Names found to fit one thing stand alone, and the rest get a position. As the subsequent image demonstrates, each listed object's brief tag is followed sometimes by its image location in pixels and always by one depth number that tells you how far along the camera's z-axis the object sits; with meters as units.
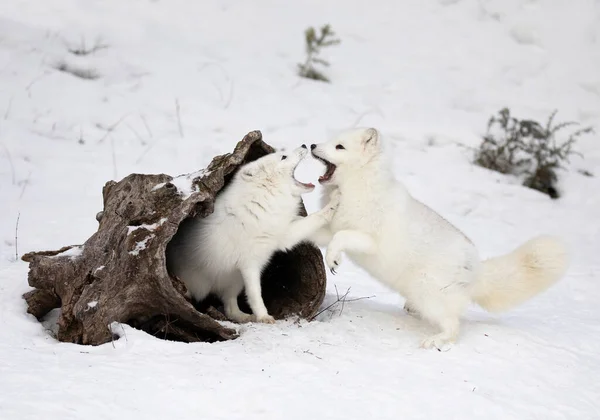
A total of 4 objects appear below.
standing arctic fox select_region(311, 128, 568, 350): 10.35
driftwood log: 9.27
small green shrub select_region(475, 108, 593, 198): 19.45
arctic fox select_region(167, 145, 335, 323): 10.45
